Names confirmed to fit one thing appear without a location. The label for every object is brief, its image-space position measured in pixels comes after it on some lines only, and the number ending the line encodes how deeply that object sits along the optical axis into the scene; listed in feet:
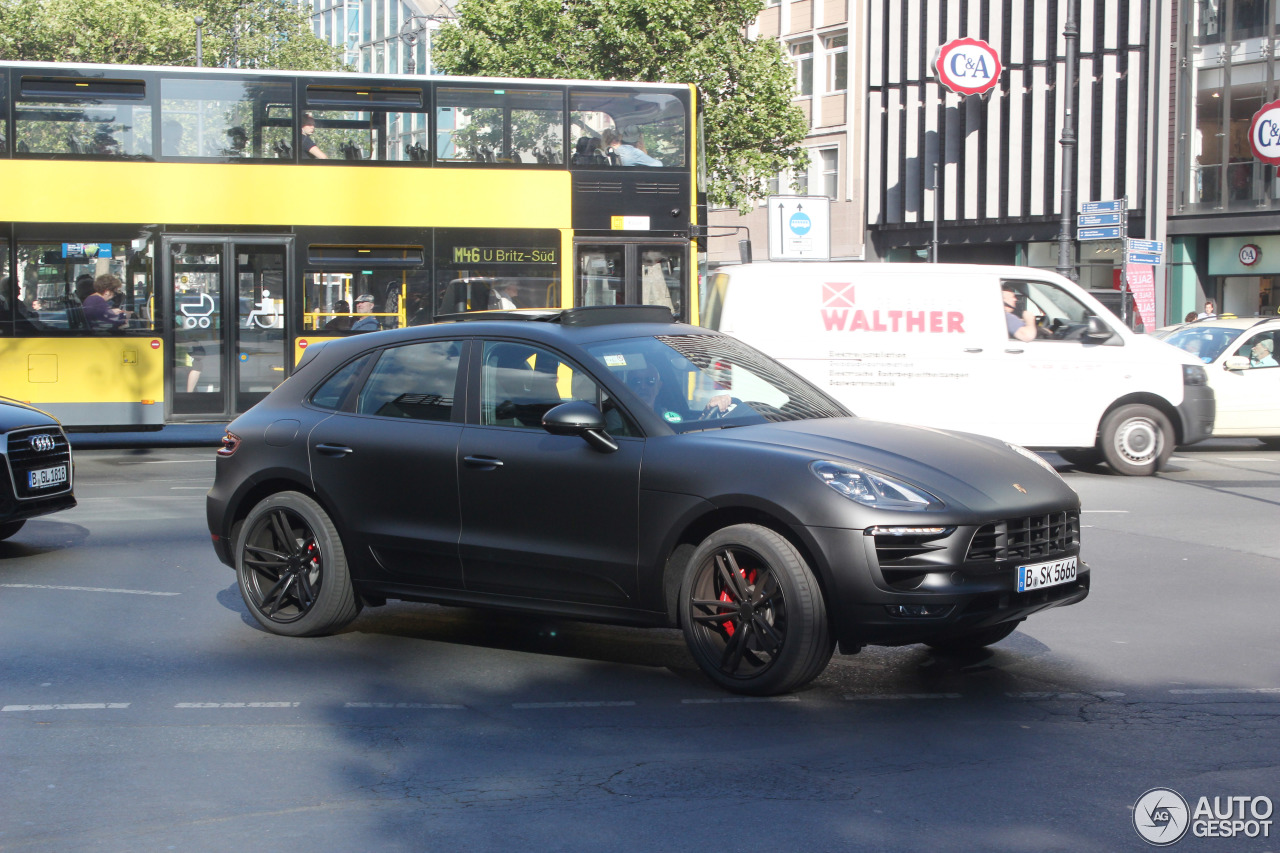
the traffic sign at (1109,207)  72.18
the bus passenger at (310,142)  52.85
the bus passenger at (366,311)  53.72
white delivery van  44.34
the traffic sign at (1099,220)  72.13
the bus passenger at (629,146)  54.08
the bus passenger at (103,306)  52.90
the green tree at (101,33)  172.04
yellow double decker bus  52.11
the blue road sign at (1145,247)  71.97
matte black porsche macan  17.48
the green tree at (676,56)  114.21
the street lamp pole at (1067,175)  78.23
